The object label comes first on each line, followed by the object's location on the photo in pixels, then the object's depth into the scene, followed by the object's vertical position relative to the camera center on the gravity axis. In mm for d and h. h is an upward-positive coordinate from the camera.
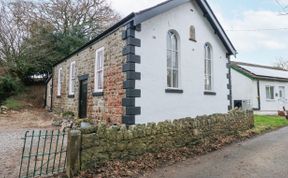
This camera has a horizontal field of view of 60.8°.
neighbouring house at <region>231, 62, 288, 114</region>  21797 +1577
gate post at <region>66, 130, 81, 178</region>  5742 -1116
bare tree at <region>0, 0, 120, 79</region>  24172 +7777
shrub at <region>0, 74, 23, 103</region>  22516 +1805
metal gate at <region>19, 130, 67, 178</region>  5676 -1539
